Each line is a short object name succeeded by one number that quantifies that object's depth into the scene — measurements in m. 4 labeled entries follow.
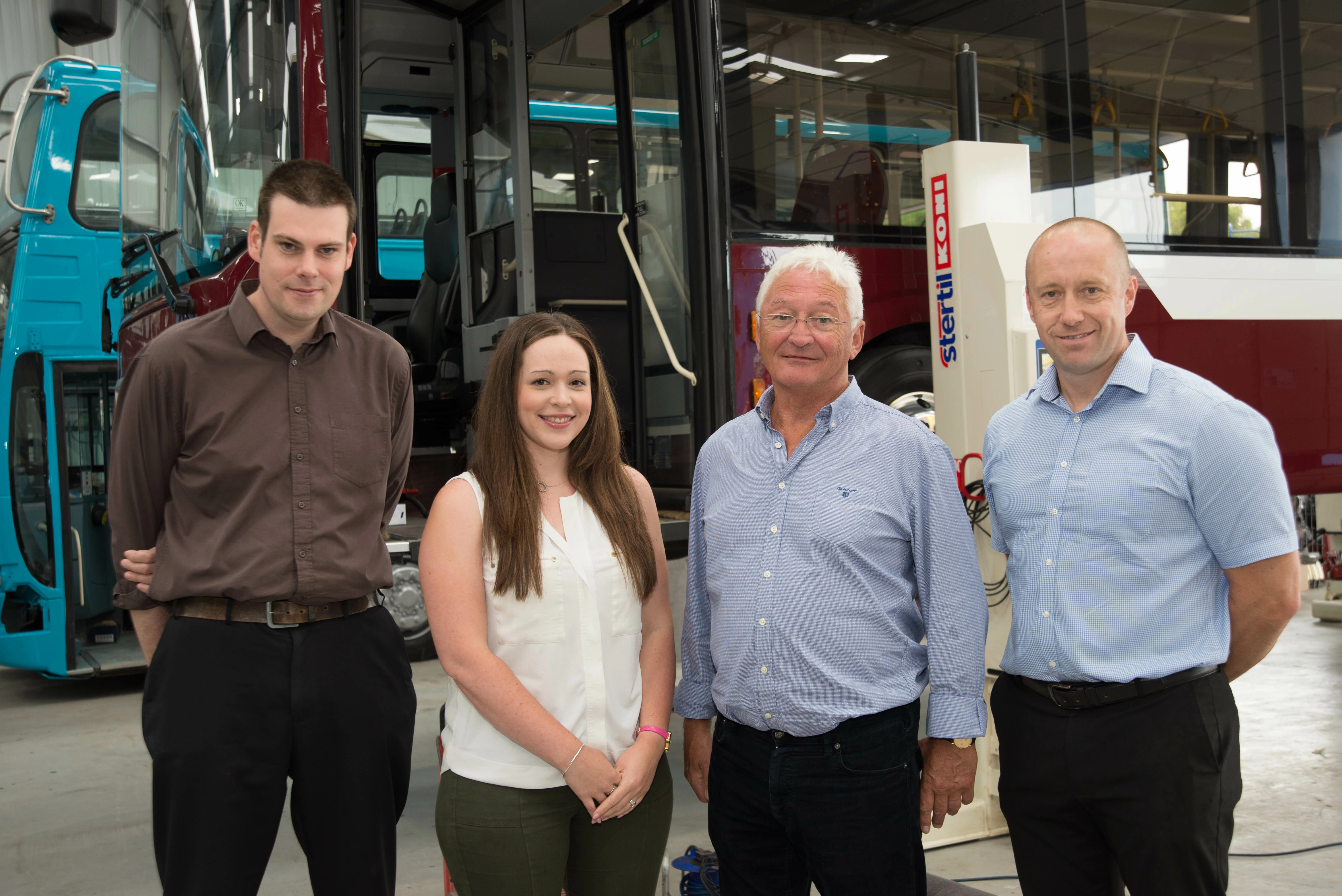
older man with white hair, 1.88
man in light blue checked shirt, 1.84
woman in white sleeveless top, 1.85
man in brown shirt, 2.07
